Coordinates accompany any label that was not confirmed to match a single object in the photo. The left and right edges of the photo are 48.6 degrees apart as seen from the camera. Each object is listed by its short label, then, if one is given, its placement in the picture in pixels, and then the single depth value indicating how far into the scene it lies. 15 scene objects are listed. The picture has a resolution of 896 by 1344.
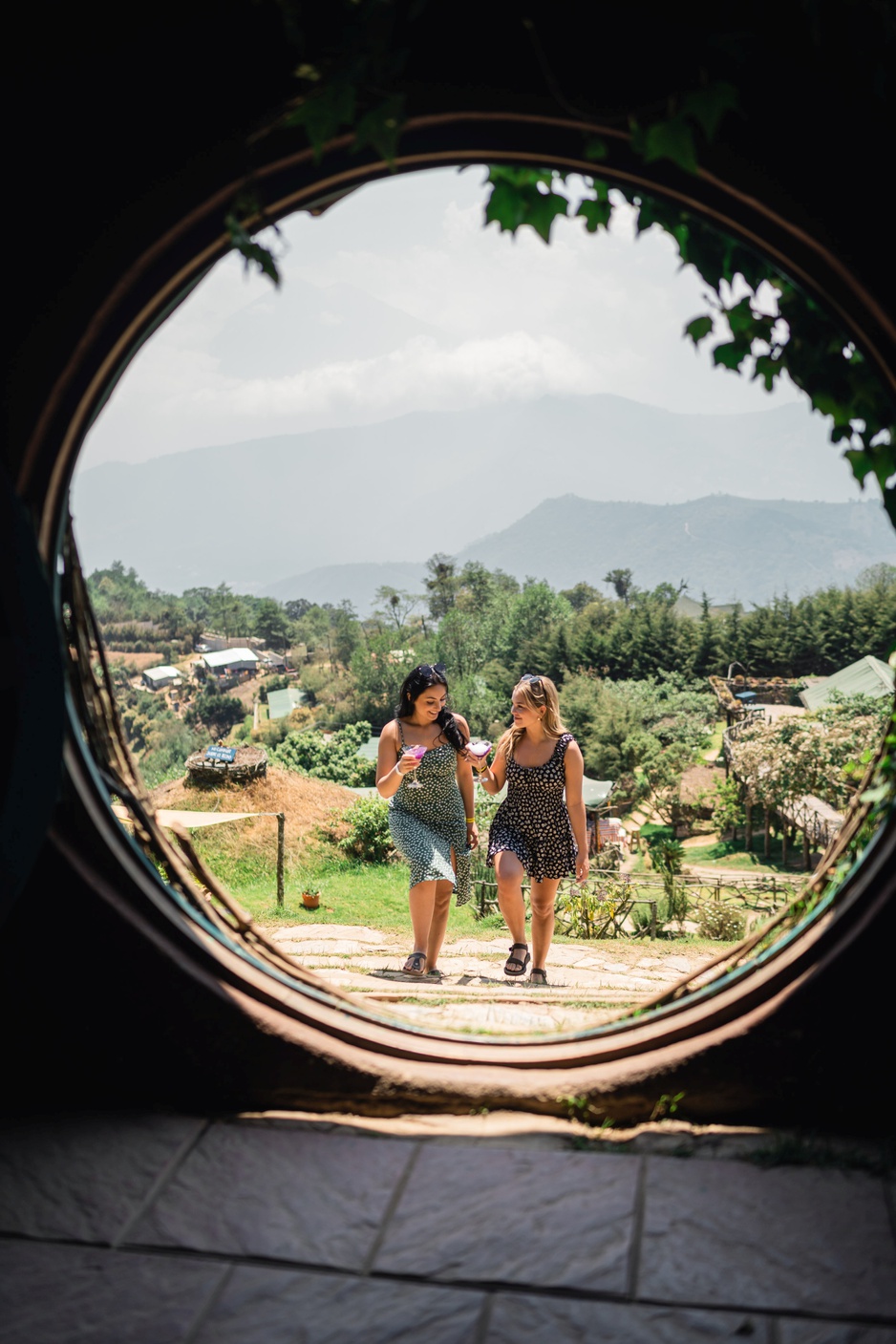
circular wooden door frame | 1.83
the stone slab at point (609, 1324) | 1.44
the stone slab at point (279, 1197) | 1.67
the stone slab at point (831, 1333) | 1.43
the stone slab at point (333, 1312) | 1.46
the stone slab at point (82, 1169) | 1.73
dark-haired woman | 3.73
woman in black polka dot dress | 3.78
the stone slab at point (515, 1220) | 1.59
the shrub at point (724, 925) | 7.61
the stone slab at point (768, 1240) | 1.53
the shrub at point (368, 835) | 12.48
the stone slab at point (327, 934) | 5.98
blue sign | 15.40
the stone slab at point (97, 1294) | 1.48
